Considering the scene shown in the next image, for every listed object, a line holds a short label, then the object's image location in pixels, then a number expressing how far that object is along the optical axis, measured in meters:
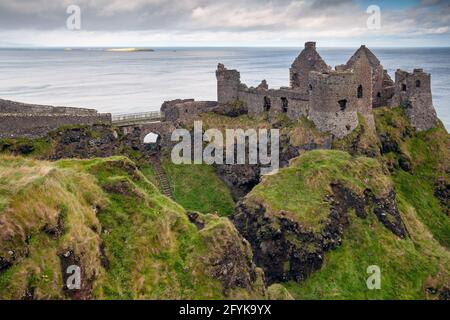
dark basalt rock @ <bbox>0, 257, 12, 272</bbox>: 17.77
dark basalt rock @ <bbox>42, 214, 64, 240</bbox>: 19.00
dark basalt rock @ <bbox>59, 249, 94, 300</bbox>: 18.53
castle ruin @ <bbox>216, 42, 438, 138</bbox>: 45.56
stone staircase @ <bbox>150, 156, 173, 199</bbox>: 45.54
